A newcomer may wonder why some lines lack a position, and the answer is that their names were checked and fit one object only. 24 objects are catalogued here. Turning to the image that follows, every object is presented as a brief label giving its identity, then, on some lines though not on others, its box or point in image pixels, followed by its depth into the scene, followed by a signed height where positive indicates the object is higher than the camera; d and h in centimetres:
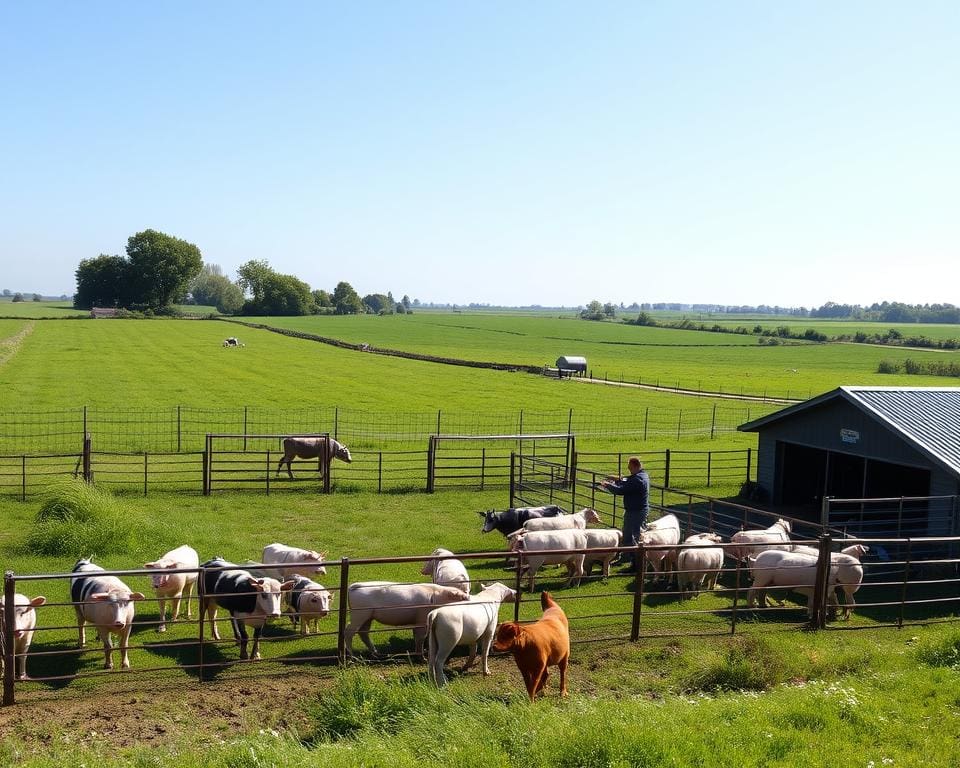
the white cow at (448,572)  1068 -314
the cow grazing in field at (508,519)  1527 -341
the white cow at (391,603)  954 -310
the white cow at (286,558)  1168 -336
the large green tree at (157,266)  12312 +599
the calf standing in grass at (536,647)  799 -301
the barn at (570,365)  5684 -257
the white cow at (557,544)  1300 -327
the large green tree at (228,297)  16208 +302
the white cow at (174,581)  1058 -335
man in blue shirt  1256 -247
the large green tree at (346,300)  16750 +312
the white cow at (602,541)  1341 -330
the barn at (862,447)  1652 -233
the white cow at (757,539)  1298 -311
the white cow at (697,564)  1236 -329
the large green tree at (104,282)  12406 +362
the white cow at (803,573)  1174 -320
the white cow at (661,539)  1316 -323
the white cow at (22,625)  875 -328
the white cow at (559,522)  1429 -324
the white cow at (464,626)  876 -310
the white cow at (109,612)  932 -325
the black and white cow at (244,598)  977 -321
